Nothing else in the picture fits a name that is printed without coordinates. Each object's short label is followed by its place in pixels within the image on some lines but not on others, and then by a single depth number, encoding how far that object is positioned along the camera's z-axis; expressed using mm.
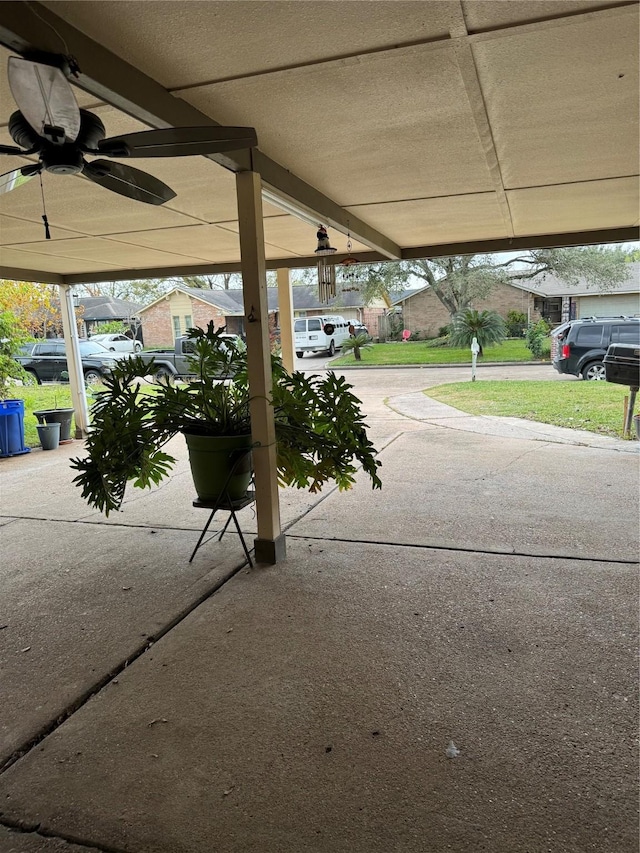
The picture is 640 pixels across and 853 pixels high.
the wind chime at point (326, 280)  5500
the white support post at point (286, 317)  7461
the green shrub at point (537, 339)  17344
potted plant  3281
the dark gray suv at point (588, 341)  11547
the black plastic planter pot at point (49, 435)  7312
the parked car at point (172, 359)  12753
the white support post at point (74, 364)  8109
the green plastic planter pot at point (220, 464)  3314
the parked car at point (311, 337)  21097
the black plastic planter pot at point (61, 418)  7628
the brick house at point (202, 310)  24156
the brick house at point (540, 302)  21500
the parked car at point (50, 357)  15242
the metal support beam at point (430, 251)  5914
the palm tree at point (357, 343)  19438
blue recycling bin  6961
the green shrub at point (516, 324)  21922
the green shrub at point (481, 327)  17250
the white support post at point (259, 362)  3117
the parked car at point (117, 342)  18833
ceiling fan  1600
